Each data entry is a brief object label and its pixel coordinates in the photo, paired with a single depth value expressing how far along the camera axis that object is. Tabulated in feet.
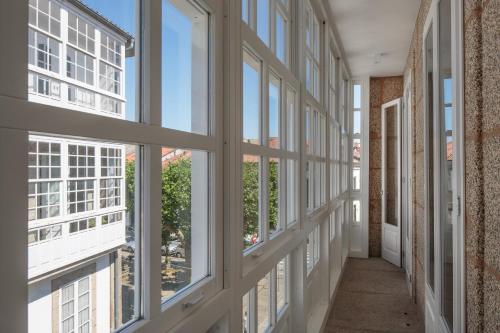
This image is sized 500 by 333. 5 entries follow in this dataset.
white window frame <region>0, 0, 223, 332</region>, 1.67
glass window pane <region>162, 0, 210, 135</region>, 3.10
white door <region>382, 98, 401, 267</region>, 18.17
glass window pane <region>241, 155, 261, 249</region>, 5.04
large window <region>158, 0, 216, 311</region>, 3.08
